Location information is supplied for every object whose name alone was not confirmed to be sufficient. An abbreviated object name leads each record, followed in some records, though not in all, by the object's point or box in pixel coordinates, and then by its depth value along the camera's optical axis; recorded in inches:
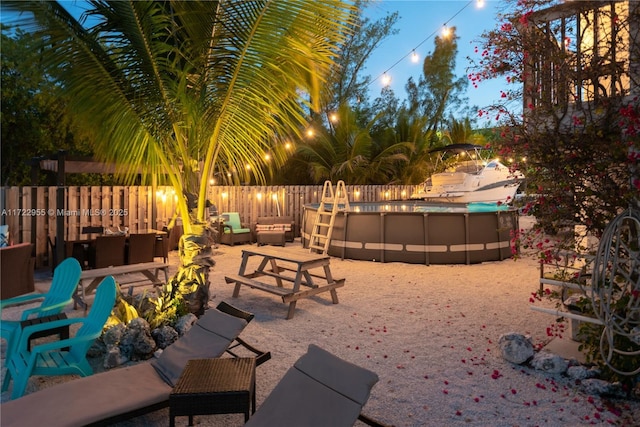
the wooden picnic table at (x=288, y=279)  248.4
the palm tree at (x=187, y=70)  182.2
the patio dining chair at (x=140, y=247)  358.6
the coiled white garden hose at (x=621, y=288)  138.0
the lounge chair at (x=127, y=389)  109.6
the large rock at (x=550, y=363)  167.0
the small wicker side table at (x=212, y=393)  113.0
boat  759.1
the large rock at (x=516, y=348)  176.7
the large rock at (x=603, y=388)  147.9
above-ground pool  406.6
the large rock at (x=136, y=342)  185.3
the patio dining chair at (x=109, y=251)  341.4
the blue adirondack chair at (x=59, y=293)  188.9
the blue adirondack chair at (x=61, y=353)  146.0
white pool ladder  434.9
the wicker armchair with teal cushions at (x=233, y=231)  545.6
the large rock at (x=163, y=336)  196.7
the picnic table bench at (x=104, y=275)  252.4
